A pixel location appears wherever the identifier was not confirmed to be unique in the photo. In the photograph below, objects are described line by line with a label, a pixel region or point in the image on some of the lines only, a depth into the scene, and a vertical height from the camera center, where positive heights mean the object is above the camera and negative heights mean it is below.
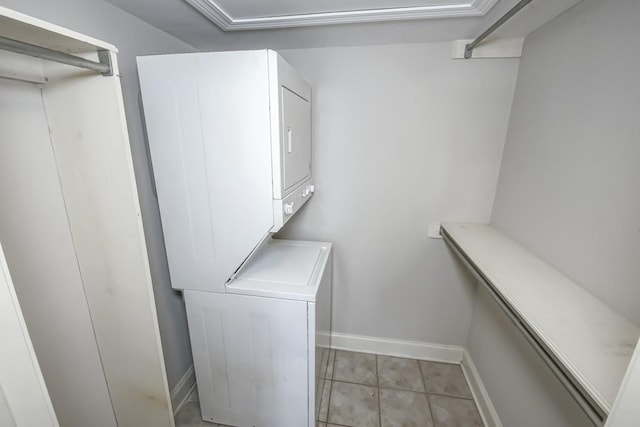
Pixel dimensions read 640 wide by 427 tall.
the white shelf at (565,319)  0.65 -0.52
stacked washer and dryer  1.05 -0.35
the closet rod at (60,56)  0.62 +0.20
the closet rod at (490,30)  0.99 +0.49
